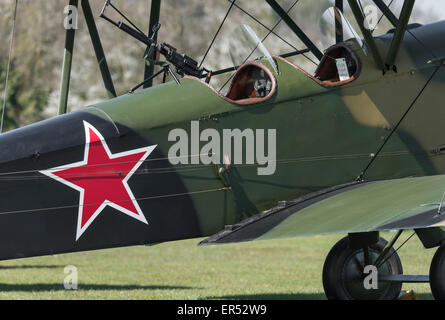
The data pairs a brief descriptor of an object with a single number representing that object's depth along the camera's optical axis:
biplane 13.14
